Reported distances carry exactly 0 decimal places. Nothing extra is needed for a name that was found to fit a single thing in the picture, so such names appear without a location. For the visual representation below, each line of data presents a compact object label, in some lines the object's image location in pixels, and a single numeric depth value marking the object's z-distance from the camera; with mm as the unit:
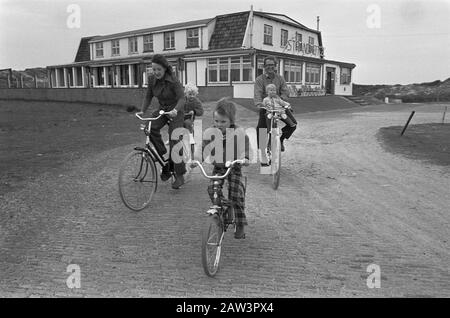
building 32312
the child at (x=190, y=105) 6914
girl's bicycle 3763
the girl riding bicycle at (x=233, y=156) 4332
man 7582
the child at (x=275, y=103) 7246
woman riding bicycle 6129
